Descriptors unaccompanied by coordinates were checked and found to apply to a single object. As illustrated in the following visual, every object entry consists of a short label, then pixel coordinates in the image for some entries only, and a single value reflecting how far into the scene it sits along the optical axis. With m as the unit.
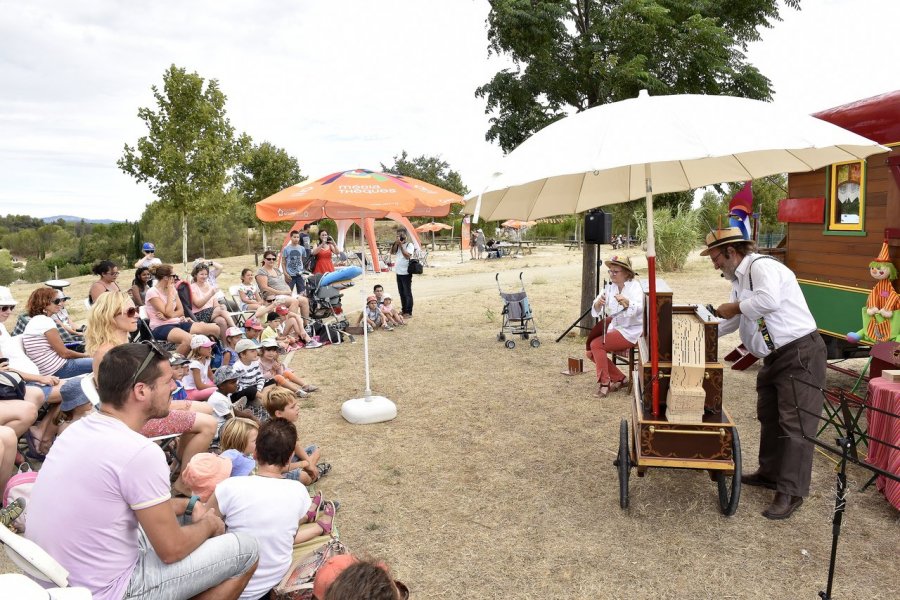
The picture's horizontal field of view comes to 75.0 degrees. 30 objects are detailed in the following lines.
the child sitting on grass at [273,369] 6.65
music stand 2.62
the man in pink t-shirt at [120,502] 2.18
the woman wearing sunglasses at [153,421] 4.16
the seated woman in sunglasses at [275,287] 10.12
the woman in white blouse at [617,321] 6.56
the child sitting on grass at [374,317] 10.97
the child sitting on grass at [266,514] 2.77
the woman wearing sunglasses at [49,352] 5.35
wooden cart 3.60
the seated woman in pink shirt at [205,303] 8.28
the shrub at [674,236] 19.94
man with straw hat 3.85
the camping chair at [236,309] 9.32
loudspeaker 8.17
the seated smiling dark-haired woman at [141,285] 7.95
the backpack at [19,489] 3.28
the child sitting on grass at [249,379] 5.78
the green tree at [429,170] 53.22
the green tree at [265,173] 30.11
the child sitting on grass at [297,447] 4.55
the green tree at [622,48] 8.14
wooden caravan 5.71
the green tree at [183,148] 19.81
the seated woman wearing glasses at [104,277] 7.12
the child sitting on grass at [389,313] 11.23
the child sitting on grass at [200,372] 5.44
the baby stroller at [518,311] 9.37
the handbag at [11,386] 4.40
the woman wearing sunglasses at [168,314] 7.09
